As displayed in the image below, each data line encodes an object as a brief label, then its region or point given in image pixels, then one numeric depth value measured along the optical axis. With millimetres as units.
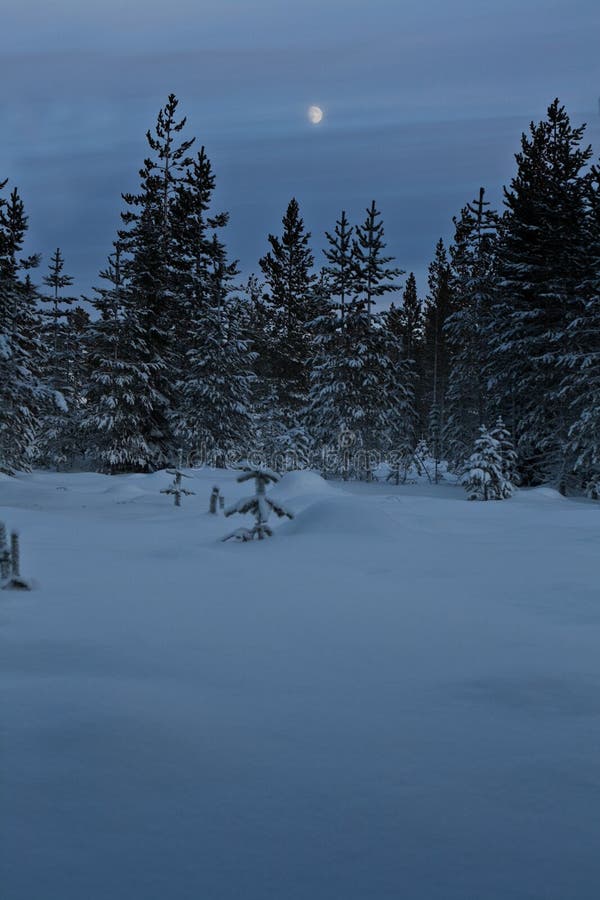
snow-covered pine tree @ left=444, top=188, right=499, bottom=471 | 29656
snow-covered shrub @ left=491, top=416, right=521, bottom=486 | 23906
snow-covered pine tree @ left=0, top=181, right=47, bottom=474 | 22516
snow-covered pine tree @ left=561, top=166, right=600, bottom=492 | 22781
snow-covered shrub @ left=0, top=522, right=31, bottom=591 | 7703
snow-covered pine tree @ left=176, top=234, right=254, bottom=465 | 31016
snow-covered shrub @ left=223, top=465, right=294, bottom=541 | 11250
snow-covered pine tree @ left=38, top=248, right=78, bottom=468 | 34781
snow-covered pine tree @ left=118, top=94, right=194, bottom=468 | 30562
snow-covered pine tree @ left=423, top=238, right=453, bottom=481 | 48438
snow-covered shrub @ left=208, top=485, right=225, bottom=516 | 15758
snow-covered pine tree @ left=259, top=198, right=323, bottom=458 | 39181
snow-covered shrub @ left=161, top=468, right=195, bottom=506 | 18188
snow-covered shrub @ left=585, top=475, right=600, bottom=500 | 23359
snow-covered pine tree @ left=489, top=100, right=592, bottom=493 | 25016
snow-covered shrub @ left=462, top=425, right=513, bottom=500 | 21906
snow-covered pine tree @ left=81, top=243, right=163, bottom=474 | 29109
